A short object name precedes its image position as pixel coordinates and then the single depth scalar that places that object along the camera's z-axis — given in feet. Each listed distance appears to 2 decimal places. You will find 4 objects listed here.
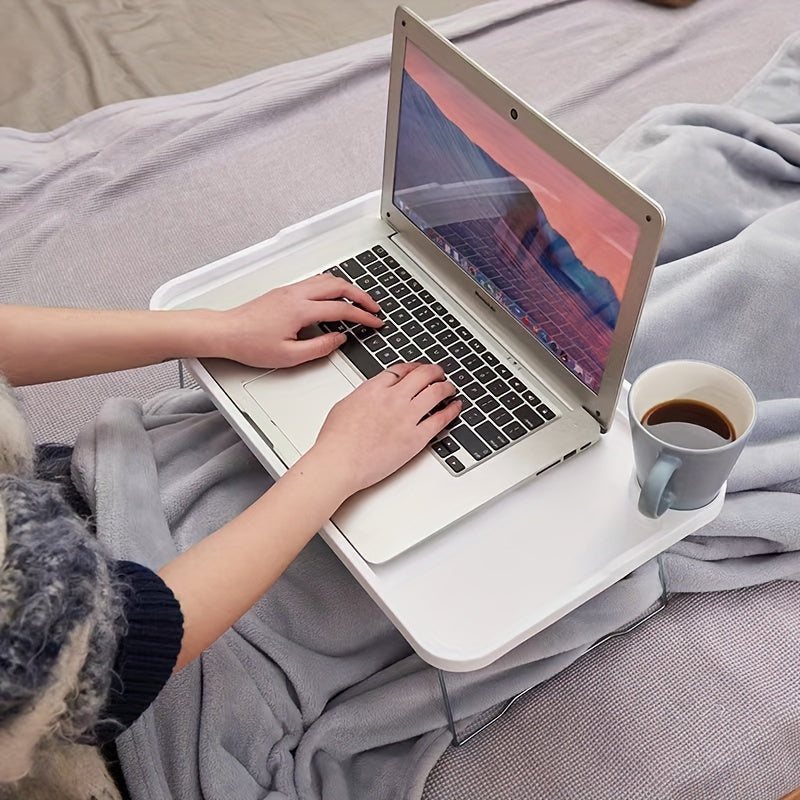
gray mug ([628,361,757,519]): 2.23
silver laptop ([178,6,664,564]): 2.36
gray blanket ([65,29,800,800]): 2.56
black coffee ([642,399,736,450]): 2.37
